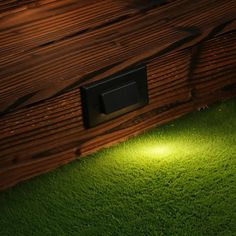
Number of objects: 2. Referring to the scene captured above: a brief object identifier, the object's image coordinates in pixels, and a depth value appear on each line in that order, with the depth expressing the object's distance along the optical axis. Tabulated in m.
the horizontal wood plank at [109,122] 1.56
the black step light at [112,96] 1.62
